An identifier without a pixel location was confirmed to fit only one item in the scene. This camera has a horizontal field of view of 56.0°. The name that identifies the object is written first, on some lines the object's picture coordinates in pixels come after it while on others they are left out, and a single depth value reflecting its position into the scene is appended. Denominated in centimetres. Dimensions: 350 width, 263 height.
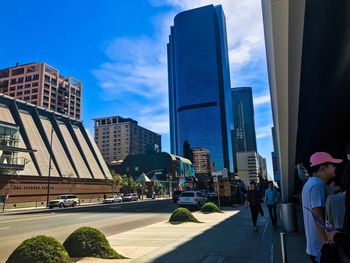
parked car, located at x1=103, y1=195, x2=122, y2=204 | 5826
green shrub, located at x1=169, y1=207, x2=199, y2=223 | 1652
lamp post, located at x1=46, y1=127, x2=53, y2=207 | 4986
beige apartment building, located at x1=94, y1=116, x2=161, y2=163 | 17050
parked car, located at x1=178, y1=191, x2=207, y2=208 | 2980
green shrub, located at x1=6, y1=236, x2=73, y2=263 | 601
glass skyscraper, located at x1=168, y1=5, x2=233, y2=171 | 13975
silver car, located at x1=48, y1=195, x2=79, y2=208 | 4259
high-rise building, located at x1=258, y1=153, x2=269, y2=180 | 17088
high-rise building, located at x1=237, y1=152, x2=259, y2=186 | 11645
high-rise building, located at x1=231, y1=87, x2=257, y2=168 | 19688
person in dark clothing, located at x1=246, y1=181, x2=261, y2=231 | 1360
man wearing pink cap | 361
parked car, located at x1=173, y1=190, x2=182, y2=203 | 4649
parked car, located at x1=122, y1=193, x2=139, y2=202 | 6259
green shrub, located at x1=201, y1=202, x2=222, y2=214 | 2295
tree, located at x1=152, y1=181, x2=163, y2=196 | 9280
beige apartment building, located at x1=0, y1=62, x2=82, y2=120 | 13700
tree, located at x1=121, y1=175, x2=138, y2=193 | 8496
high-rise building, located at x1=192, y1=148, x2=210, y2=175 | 13812
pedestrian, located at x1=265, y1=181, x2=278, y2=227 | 1374
